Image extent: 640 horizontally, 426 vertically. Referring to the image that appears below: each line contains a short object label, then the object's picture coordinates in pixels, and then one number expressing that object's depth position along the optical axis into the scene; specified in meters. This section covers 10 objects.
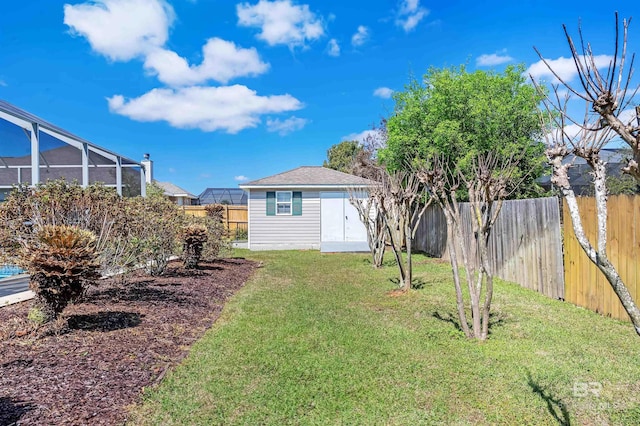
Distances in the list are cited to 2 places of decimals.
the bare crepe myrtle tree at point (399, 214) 7.99
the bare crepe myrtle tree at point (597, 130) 1.55
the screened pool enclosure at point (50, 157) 8.38
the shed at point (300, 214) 16.92
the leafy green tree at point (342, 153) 34.91
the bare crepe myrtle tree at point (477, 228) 4.58
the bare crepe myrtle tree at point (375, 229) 10.98
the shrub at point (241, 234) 20.84
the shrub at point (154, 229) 6.41
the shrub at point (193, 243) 9.44
